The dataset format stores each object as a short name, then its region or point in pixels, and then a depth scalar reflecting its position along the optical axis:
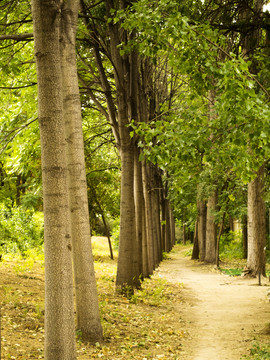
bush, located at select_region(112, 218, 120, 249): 31.80
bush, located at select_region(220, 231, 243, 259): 32.56
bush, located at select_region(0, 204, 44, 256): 15.93
